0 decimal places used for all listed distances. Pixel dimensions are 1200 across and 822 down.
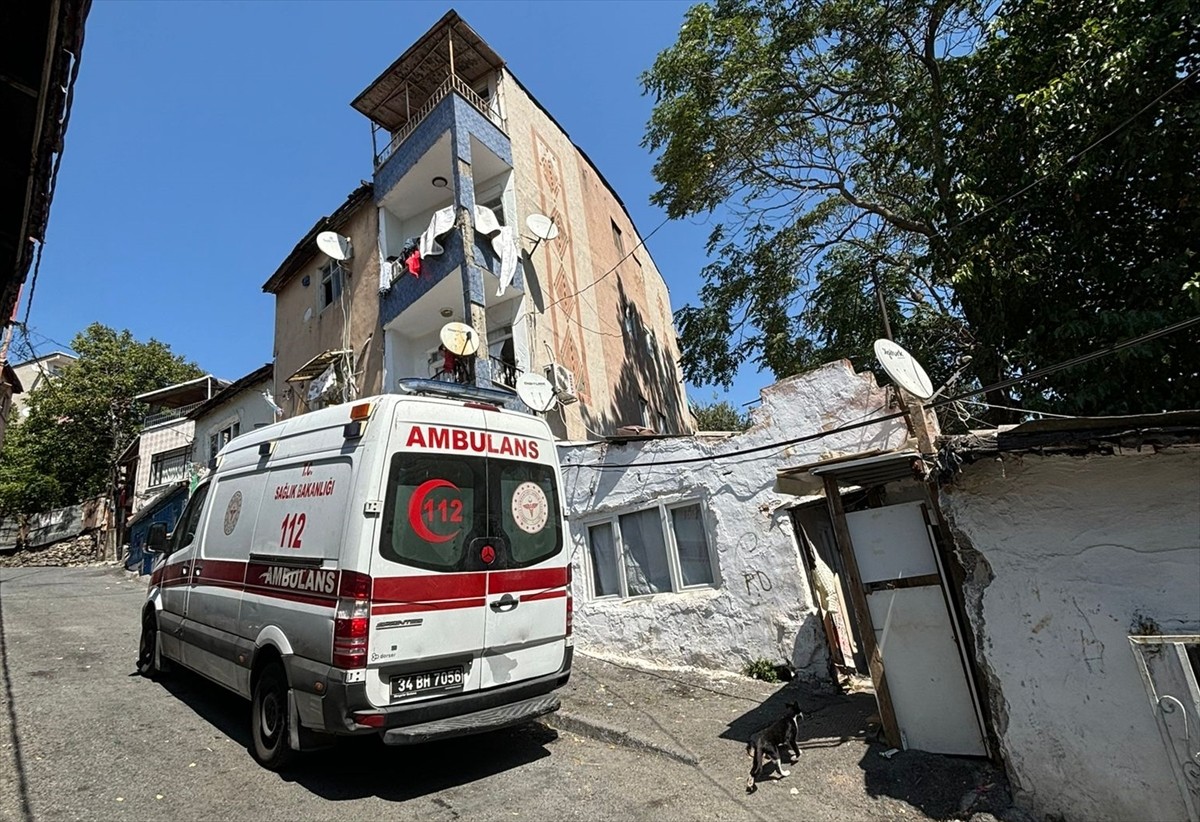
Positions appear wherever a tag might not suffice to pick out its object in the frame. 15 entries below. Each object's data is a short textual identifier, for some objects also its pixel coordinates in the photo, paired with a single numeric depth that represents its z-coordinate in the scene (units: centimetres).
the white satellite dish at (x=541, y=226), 1264
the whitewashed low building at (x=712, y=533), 701
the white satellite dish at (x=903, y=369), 448
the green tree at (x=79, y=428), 2848
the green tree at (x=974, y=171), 663
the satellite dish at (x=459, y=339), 1016
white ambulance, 421
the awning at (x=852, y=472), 478
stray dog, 459
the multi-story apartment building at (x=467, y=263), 1209
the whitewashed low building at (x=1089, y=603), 334
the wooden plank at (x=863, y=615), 488
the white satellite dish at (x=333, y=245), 1441
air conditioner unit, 1155
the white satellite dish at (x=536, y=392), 957
